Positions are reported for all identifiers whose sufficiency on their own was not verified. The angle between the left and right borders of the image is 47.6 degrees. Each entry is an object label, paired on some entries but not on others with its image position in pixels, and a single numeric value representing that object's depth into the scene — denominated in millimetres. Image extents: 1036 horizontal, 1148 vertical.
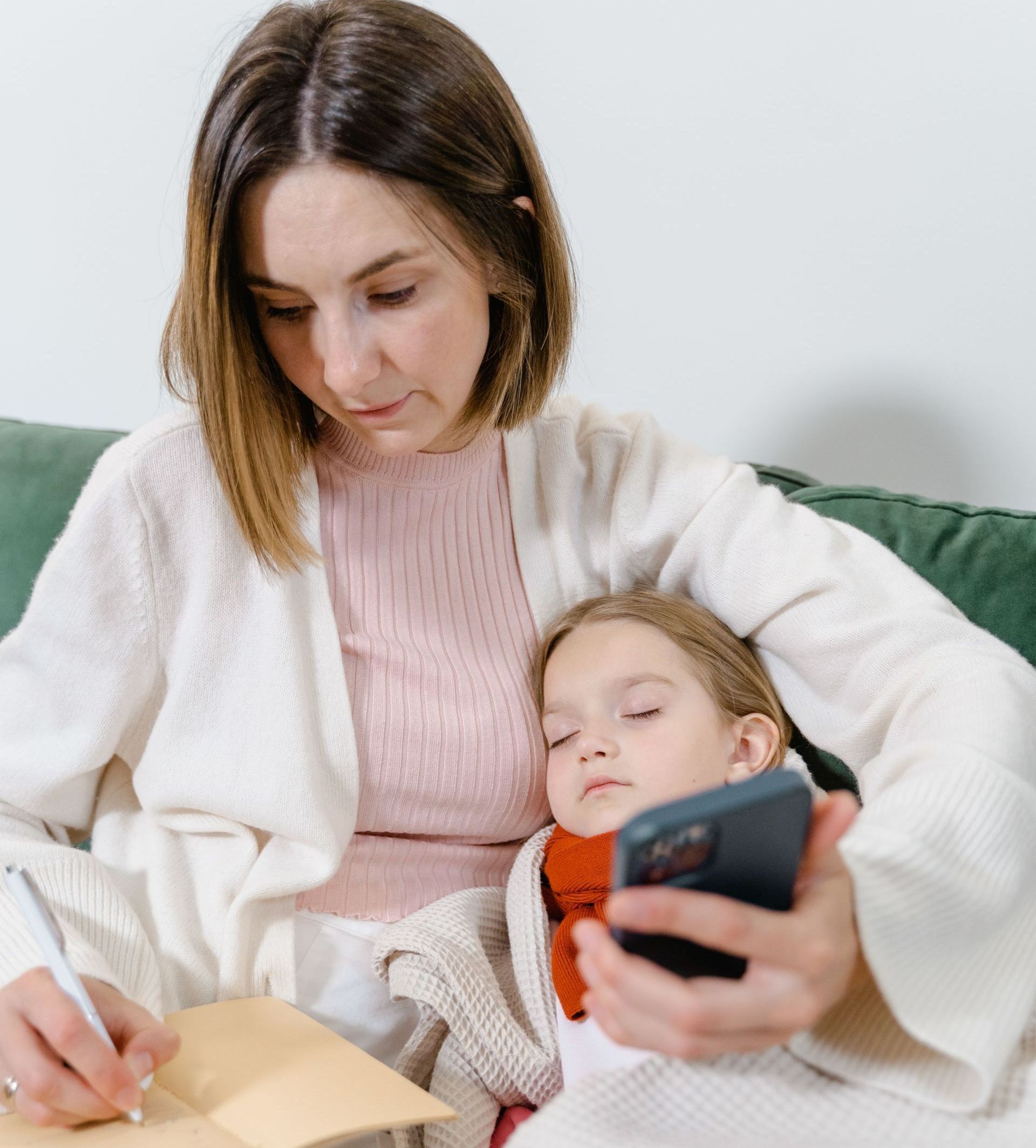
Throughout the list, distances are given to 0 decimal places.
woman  819
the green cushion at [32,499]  1489
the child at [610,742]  1068
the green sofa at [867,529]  1275
